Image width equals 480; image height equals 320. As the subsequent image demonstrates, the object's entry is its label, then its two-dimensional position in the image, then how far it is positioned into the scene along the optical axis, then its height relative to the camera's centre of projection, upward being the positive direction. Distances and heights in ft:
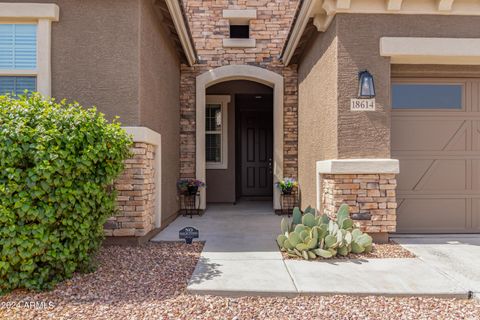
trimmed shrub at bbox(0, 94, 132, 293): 10.43 -0.81
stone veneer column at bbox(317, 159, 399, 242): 15.67 -1.55
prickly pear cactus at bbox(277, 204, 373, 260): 13.62 -2.98
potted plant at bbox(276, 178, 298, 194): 25.32 -1.65
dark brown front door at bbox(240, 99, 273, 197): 37.99 +0.92
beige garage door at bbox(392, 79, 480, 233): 17.54 -0.11
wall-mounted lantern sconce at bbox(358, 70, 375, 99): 15.55 +3.28
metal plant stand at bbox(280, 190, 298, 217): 26.08 -2.94
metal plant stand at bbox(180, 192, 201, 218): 25.68 -3.06
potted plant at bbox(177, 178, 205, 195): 24.72 -1.66
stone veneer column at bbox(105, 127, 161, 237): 15.52 -1.45
